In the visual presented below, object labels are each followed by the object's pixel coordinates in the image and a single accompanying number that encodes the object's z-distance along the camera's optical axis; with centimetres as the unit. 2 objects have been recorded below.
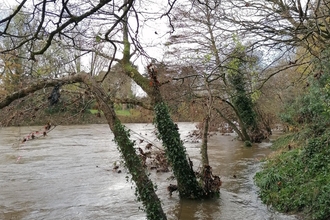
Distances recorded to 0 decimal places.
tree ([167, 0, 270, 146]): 862
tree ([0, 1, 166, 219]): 620
